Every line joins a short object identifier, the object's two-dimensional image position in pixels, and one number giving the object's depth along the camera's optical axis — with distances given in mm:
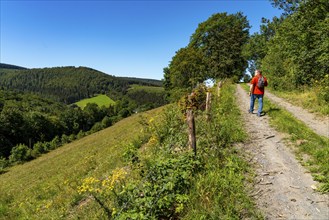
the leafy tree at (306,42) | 17633
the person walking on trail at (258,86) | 12304
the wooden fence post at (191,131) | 6617
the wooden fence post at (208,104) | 10894
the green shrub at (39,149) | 52097
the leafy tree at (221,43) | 44562
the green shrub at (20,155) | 48406
